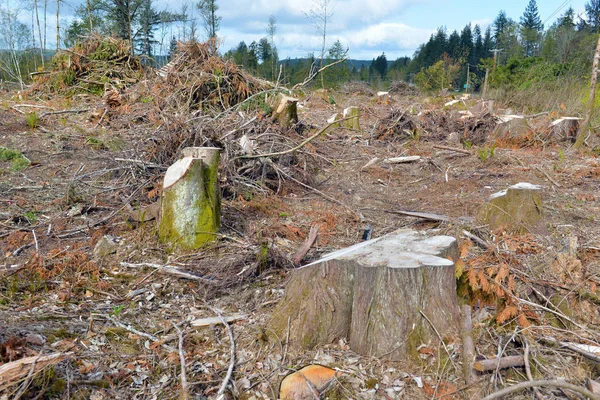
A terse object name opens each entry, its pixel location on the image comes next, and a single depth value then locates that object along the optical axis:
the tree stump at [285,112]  8.77
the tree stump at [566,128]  9.65
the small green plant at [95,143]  8.03
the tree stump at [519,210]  4.36
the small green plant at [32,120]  8.71
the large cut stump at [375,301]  2.47
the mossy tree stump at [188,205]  4.04
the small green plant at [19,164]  6.67
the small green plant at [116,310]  3.11
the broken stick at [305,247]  3.77
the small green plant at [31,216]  4.89
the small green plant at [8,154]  6.97
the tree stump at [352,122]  10.52
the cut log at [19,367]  1.94
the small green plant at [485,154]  7.84
